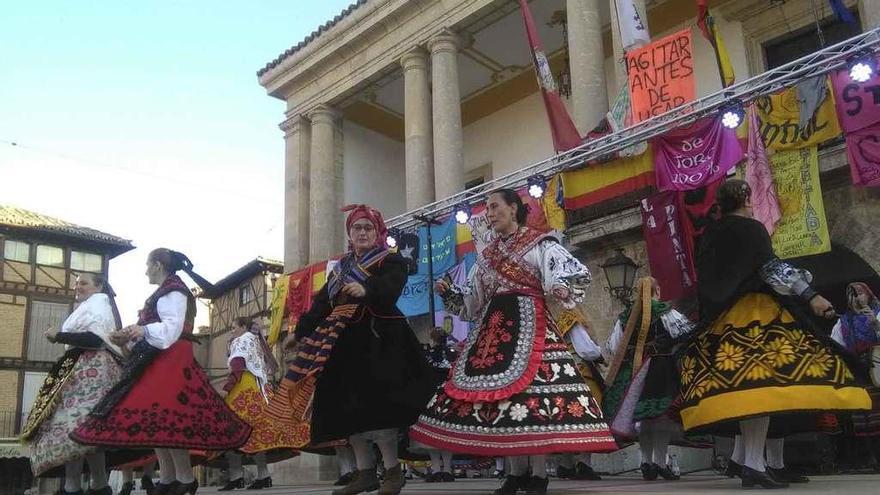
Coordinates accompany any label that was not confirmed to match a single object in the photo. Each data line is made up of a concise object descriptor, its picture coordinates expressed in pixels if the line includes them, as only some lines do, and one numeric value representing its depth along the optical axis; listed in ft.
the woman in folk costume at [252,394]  29.17
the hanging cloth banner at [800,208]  31.01
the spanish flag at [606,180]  36.50
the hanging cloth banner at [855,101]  29.71
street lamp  31.58
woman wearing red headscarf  14.61
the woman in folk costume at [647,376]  21.15
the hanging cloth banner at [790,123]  31.32
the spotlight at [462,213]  36.40
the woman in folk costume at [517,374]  13.62
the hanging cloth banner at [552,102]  38.75
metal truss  26.50
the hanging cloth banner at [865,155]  29.78
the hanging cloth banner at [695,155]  32.48
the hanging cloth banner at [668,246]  34.24
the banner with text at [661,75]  33.47
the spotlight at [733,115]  29.55
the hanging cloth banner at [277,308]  55.47
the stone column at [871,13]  35.55
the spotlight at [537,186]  34.91
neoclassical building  43.39
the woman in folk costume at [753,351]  13.35
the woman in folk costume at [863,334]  24.33
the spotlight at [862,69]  25.86
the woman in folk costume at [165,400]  15.89
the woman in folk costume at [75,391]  17.04
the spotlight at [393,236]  37.78
